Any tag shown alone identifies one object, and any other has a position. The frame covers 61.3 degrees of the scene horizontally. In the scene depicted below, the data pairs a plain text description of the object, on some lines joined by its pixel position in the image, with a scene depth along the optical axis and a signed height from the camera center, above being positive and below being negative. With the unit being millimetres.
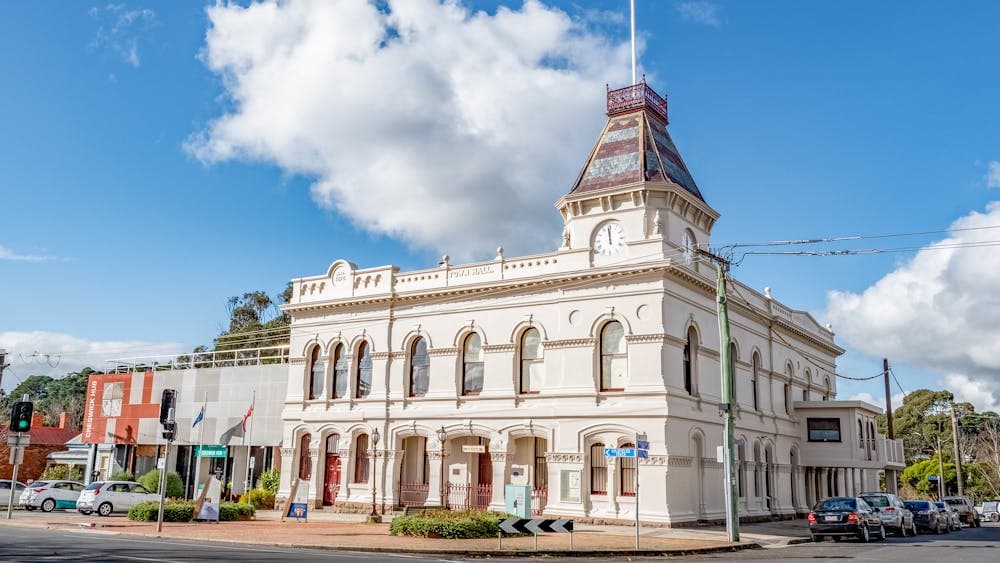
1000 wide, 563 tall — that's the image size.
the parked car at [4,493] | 35425 -1614
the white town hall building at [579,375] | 28641 +3274
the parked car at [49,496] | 34062 -1637
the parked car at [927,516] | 31953 -1713
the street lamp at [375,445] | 33250 +595
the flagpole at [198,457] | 40006 +8
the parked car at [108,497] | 31859 -1568
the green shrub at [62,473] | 49625 -1061
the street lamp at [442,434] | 32094 +1001
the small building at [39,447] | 58781 +528
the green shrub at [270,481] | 37594 -974
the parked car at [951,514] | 33938 -1794
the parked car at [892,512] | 27359 -1385
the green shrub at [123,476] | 42281 -985
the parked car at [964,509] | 41000 -1842
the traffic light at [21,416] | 26094 +1155
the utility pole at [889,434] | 44188 +1993
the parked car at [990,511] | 52000 -2424
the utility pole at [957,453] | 53459 +1070
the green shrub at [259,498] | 36031 -1663
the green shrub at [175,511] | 27484 -1778
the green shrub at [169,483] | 39125 -1204
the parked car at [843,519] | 25328 -1508
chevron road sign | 19734 -1453
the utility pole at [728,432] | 23750 +970
